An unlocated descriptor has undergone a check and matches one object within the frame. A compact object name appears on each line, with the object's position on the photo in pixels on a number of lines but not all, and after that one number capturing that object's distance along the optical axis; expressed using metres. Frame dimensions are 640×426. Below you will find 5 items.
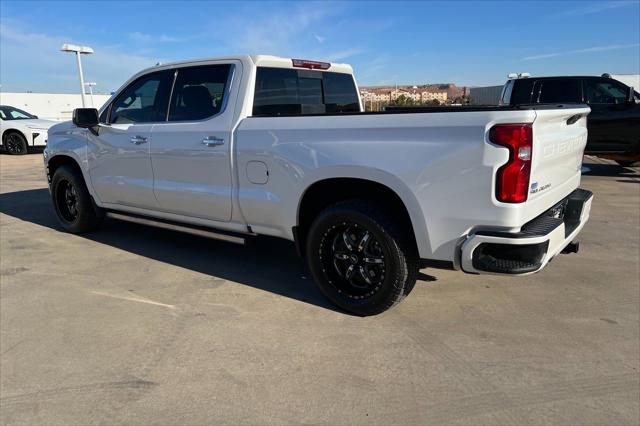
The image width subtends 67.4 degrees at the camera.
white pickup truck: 2.84
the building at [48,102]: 34.41
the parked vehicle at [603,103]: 9.22
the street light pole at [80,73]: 22.01
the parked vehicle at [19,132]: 15.05
